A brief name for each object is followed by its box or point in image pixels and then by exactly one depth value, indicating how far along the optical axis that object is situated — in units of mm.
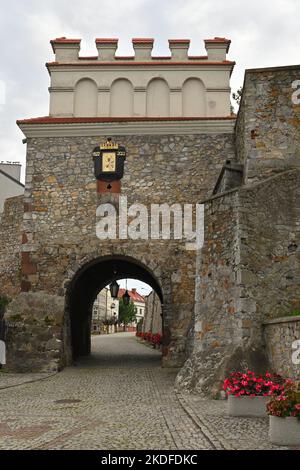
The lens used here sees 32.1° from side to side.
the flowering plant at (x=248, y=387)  7090
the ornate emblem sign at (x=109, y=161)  13930
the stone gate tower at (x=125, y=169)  13461
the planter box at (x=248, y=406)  7082
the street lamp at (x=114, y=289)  17416
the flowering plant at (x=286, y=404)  5469
